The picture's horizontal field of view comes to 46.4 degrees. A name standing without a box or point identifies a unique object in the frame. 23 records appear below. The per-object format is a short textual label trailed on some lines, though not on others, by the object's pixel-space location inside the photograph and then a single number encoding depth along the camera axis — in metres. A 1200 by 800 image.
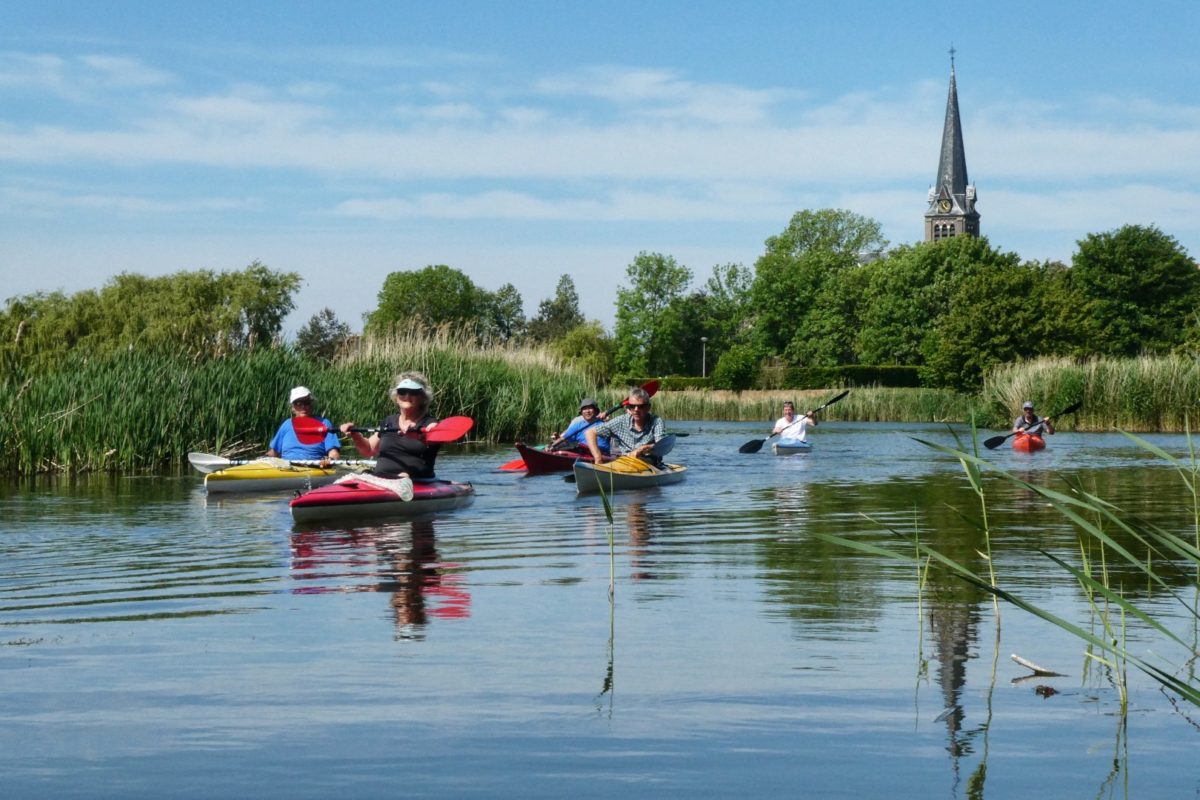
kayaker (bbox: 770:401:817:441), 24.98
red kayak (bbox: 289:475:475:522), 11.23
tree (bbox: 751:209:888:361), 79.88
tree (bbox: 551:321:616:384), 84.00
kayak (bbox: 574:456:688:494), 14.41
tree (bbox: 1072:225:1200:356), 58.47
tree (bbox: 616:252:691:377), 83.81
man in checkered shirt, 16.02
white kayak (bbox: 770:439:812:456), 24.56
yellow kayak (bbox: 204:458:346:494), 14.12
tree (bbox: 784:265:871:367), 76.12
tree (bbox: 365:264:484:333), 91.88
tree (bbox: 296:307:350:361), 79.58
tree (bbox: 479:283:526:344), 101.36
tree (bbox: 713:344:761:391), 59.50
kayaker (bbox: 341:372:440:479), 11.59
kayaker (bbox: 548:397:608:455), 18.19
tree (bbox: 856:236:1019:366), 67.69
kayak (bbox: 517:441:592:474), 17.00
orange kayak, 24.53
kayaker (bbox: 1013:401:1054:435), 25.59
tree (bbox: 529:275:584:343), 100.31
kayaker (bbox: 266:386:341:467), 14.45
